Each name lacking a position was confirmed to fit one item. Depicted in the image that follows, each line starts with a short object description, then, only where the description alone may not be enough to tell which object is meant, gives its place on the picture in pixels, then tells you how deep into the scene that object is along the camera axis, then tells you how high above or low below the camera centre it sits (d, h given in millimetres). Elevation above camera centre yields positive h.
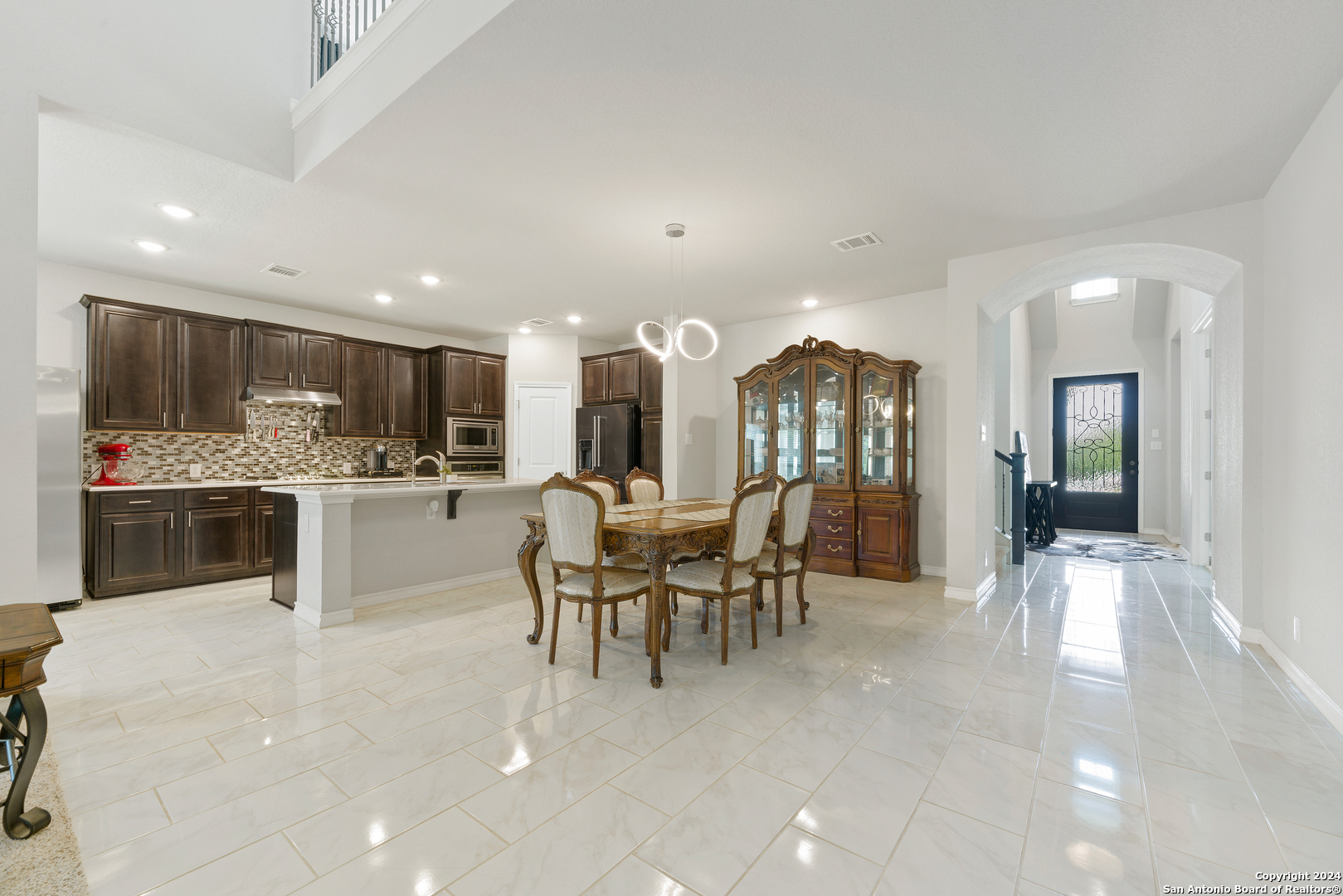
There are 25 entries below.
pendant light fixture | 3738 +758
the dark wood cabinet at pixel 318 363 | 5625 +857
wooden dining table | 2795 -479
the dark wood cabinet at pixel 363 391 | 5965 +616
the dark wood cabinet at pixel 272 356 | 5305 +874
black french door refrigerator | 6484 +95
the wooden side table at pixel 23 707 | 1521 -743
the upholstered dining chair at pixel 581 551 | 2838 -531
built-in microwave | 6559 +129
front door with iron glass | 8188 -61
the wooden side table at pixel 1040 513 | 7137 -822
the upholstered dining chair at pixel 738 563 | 3006 -623
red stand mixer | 4566 -146
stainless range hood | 5195 +490
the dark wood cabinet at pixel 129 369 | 4492 +642
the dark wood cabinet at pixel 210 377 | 4906 +635
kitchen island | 3670 -683
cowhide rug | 6191 -1185
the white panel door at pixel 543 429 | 7172 +241
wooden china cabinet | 4988 +9
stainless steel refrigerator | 3906 -277
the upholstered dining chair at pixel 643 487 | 4523 -311
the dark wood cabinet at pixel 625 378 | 6629 +820
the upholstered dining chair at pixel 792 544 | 3391 -601
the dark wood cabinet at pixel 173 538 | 4301 -732
